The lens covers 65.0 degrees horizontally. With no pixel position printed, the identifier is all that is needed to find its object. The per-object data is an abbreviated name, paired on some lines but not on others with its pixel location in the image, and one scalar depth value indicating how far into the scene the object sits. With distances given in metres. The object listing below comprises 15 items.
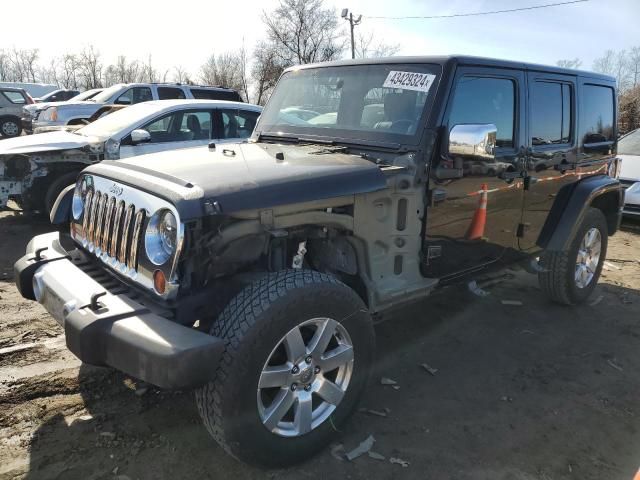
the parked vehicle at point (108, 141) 6.32
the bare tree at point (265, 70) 33.38
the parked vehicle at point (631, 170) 7.60
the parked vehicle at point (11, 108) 17.48
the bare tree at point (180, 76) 42.29
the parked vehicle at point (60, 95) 23.41
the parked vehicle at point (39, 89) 35.03
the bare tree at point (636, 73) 27.66
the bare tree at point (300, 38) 34.69
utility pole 31.01
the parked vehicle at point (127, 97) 11.12
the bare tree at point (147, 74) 50.75
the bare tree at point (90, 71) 52.34
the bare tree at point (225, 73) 37.66
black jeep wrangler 2.23
